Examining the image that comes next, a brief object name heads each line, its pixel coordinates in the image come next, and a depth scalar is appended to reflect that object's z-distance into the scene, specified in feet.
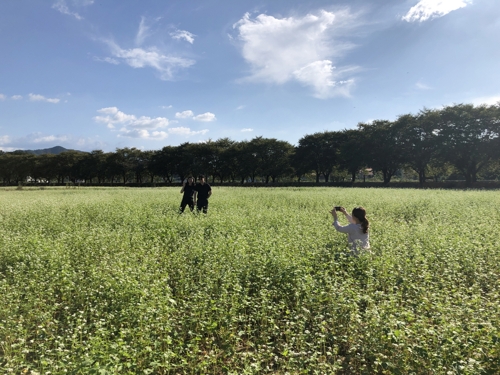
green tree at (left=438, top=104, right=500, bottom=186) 130.21
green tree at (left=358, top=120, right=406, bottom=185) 158.20
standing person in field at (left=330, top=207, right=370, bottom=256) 22.12
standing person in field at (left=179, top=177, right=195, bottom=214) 42.78
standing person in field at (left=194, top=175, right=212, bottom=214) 42.57
